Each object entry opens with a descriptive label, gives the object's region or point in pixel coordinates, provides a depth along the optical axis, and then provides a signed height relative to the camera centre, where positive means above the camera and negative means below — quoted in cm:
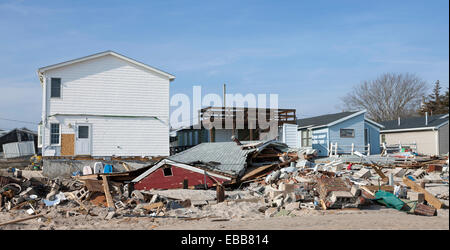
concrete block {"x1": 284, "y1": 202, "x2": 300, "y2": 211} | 1226 -223
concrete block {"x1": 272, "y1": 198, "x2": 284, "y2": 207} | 1278 -219
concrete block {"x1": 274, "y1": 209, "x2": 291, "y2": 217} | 1181 -235
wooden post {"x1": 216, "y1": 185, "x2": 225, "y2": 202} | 1412 -215
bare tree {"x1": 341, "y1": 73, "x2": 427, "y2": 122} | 4203 +408
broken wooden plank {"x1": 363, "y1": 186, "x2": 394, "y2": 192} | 1432 -193
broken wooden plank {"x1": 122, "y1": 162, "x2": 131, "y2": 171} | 2205 -184
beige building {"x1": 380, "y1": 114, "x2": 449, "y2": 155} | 3338 +12
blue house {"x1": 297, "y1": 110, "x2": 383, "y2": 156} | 2920 +6
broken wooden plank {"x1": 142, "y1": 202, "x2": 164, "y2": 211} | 1293 -237
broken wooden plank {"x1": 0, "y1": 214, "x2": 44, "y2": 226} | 1108 -250
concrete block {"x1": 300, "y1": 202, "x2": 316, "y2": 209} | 1231 -223
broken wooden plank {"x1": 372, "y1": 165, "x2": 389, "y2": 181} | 1756 -181
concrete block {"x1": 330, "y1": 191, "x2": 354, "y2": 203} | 1215 -190
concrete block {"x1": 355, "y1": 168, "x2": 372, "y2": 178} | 1738 -173
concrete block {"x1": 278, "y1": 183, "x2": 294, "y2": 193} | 1361 -186
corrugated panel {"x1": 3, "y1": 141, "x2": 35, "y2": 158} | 2982 -133
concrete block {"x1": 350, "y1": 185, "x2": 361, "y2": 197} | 1231 -176
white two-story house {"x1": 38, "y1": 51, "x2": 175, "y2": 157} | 2289 +150
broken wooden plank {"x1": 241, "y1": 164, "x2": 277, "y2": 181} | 1770 -174
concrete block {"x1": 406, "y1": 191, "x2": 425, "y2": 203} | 1297 -203
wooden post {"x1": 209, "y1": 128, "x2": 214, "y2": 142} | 3002 -8
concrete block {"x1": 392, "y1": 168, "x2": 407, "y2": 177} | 1886 -179
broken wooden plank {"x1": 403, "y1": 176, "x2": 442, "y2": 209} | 1287 -212
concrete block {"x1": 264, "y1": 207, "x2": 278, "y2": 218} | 1190 -236
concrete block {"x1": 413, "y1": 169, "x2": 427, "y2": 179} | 1883 -188
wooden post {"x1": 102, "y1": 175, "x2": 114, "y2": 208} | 1338 -212
